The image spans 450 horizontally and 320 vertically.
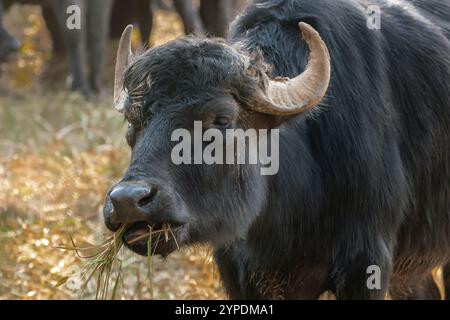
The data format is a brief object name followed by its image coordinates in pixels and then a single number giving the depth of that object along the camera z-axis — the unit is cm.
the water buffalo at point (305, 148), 539
